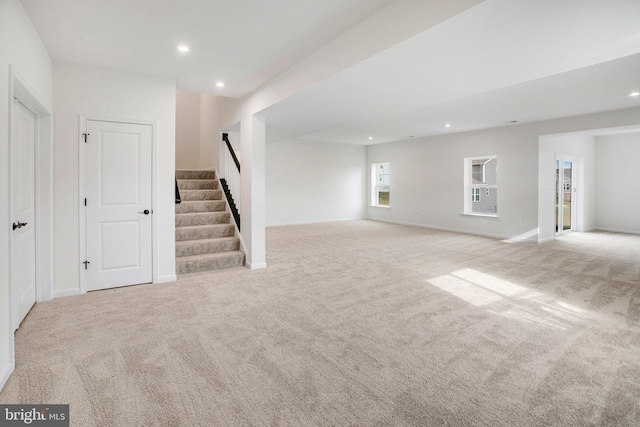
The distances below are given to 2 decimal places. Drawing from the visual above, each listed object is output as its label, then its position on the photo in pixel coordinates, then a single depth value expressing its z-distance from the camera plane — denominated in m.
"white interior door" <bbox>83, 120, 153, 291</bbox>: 3.95
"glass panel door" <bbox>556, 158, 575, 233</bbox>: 8.26
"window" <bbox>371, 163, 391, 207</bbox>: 11.63
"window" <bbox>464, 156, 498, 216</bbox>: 8.59
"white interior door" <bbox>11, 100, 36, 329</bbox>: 2.90
